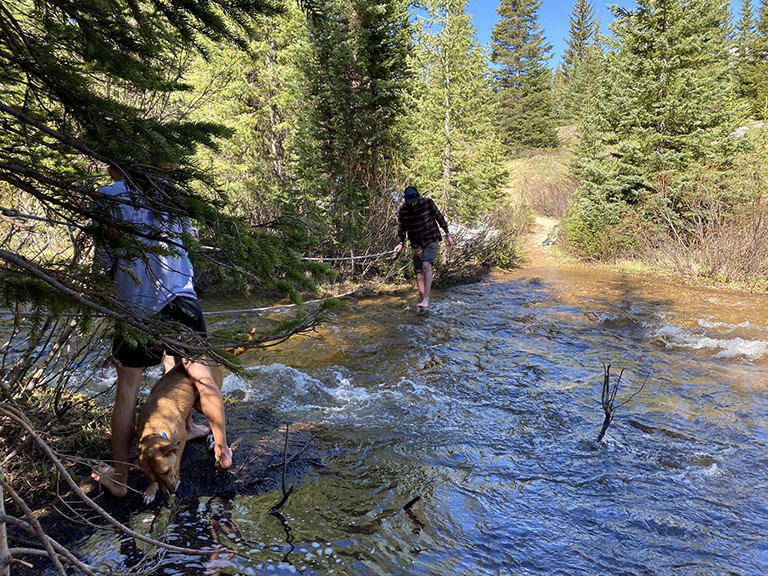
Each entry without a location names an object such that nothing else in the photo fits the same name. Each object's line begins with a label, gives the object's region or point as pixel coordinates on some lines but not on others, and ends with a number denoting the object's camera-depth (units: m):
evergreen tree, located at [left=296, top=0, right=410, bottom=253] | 10.45
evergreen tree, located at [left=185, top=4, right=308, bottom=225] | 11.72
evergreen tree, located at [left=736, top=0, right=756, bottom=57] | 36.03
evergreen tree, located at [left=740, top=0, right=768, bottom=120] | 31.42
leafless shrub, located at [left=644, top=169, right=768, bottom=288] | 10.66
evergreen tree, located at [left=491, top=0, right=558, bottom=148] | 42.00
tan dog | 2.87
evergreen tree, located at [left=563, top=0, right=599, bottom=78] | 47.16
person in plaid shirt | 9.07
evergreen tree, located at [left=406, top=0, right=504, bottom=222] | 12.94
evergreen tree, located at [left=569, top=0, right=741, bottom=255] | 13.37
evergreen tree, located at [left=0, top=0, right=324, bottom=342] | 1.85
